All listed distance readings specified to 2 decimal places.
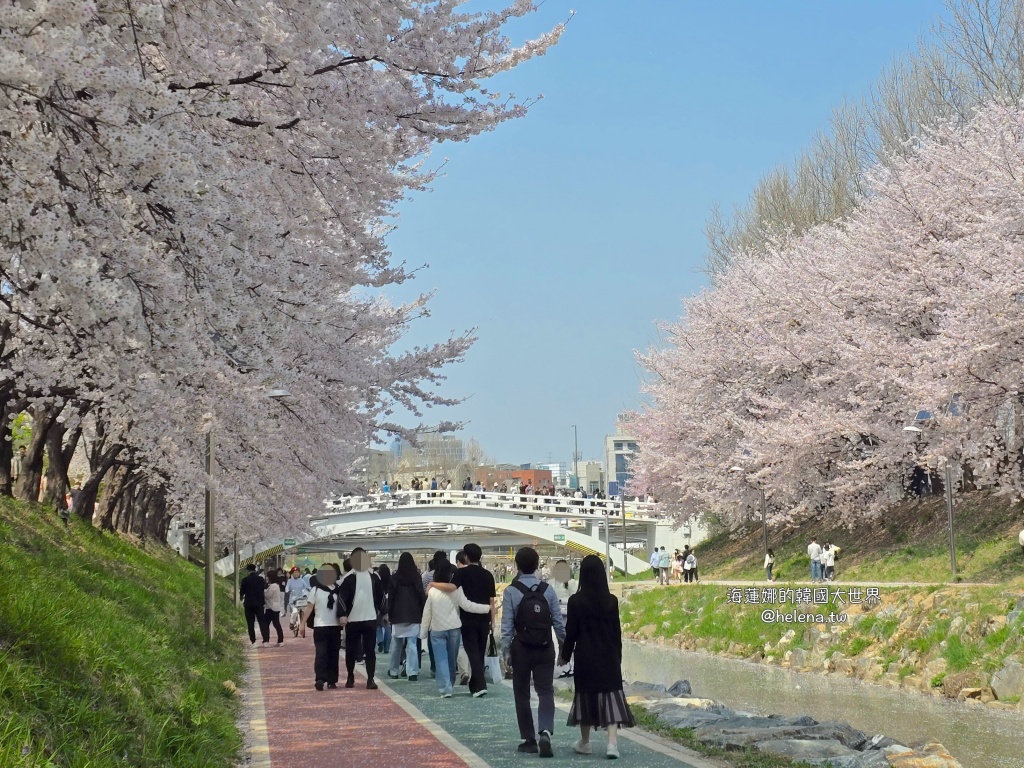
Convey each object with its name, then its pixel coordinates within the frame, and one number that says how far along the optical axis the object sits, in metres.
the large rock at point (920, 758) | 11.28
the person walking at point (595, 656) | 8.55
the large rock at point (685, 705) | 14.52
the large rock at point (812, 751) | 10.23
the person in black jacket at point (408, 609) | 14.58
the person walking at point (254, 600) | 22.98
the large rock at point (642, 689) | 17.09
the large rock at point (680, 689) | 17.75
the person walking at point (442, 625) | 12.81
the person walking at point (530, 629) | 9.16
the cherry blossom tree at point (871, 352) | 23.02
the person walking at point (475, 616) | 12.76
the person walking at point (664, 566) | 40.94
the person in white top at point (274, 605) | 23.81
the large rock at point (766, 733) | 10.74
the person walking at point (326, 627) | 13.69
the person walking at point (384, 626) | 18.04
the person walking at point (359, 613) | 13.73
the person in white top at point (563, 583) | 13.42
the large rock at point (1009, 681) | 17.36
